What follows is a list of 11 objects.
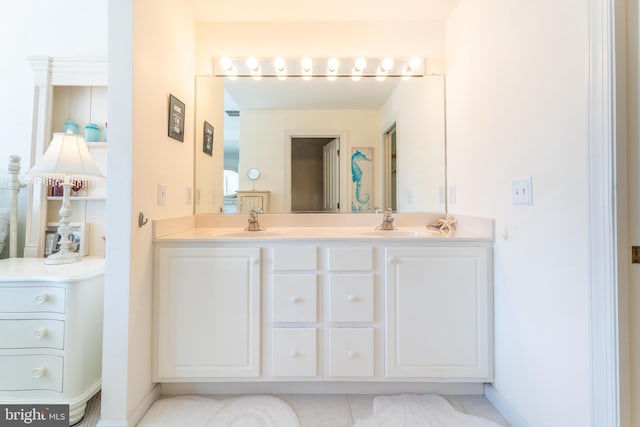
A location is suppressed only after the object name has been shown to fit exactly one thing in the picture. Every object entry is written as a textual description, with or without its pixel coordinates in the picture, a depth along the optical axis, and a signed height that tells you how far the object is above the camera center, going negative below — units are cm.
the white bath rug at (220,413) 140 -95
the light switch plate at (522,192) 127 +12
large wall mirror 215 +54
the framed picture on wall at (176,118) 172 +58
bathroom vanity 154 -47
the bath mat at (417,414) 140 -95
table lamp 152 +25
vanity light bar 213 +107
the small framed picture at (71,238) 183 -13
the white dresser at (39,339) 137 -56
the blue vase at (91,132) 188 +53
